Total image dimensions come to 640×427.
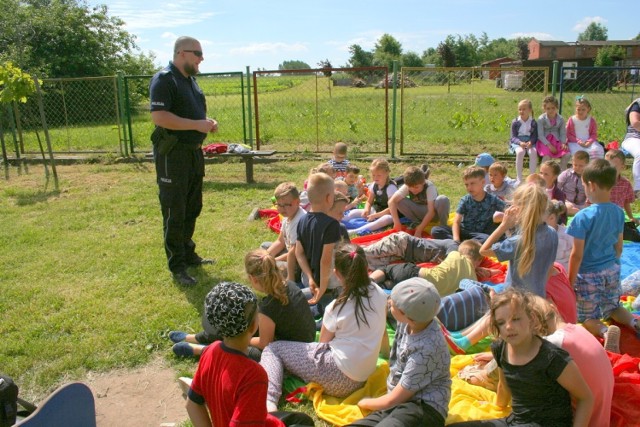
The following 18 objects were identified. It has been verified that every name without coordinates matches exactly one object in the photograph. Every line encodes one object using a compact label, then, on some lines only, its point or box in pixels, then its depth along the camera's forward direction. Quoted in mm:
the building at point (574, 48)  58906
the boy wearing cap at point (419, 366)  2748
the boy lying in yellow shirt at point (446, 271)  4496
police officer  4922
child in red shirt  2160
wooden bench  9961
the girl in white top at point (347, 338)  3223
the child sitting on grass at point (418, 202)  6137
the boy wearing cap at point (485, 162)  7039
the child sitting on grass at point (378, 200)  6547
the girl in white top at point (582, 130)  8461
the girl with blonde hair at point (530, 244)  3564
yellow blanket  3095
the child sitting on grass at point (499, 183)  6297
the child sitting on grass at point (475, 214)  5680
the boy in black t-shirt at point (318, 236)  4148
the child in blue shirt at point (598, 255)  3895
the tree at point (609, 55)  44638
